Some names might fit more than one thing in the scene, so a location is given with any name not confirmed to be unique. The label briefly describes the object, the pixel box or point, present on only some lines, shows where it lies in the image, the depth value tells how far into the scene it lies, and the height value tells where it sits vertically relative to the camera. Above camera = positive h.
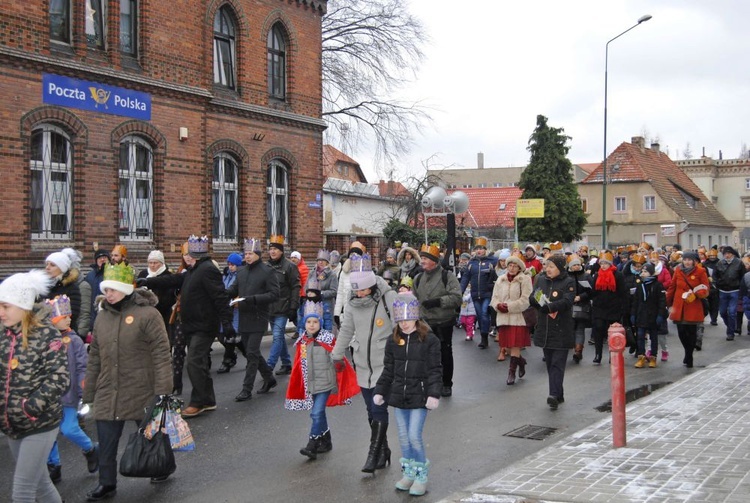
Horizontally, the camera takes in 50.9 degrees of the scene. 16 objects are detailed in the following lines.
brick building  15.68 +2.92
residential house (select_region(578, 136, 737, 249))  56.53 +2.98
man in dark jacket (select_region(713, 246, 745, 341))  16.77 -0.84
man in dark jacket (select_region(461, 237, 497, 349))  15.24 -0.68
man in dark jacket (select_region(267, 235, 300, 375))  11.20 -0.70
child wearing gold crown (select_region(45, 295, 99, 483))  6.70 -1.23
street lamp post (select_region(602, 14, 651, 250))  33.12 +6.67
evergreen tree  47.09 +3.64
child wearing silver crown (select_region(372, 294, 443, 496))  6.27 -1.10
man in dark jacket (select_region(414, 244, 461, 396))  9.84 -0.64
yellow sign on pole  44.12 +2.13
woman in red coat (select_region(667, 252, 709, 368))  12.29 -0.85
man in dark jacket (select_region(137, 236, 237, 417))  8.99 -0.75
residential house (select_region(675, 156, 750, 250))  79.12 +6.22
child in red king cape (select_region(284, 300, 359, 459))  7.37 -1.27
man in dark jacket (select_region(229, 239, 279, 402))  9.99 -0.72
